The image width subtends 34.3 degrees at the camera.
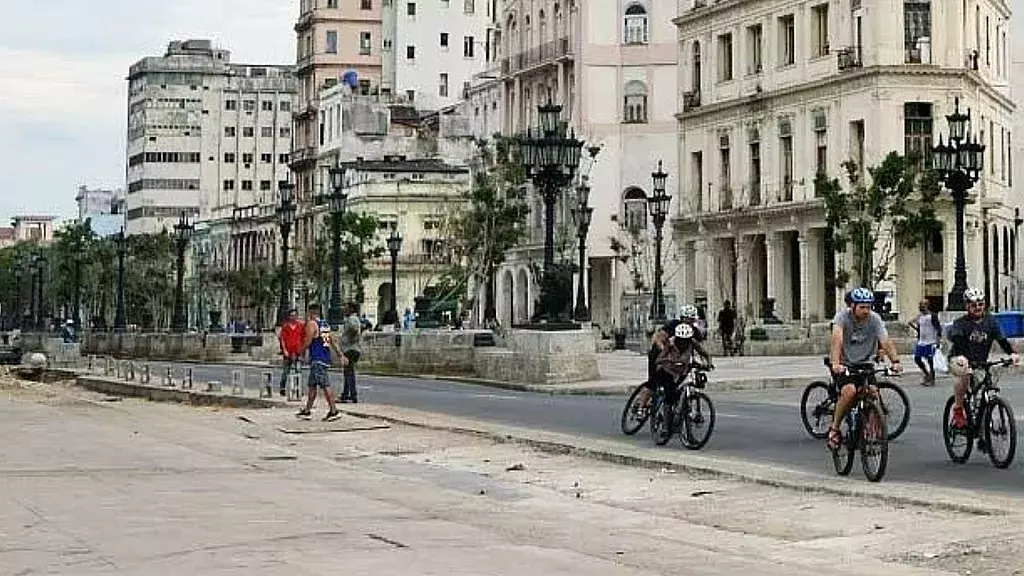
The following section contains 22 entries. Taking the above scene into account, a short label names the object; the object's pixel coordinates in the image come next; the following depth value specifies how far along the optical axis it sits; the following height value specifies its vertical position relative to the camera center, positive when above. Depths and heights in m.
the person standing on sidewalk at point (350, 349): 29.22 +0.01
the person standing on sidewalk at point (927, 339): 35.28 +0.19
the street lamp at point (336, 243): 52.56 +3.44
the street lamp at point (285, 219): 56.84 +4.52
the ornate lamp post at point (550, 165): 34.28 +3.84
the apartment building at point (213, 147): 158.62 +19.53
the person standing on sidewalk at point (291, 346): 32.69 +0.08
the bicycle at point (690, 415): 20.52 -0.83
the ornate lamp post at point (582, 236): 55.65 +3.84
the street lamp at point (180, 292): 69.06 +2.65
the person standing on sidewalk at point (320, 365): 26.91 -0.26
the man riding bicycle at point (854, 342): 16.39 +0.06
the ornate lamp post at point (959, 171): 40.38 +4.41
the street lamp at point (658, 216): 55.25 +4.52
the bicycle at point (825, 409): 19.89 -0.75
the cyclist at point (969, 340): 17.12 +0.08
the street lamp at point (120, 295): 77.00 +2.63
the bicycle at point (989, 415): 17.02 -0.70
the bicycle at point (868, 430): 16.08 -0.81
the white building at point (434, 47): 125.25 +22.91
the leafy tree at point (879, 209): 54.38 +4.67
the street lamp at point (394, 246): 63.94 +4.00
